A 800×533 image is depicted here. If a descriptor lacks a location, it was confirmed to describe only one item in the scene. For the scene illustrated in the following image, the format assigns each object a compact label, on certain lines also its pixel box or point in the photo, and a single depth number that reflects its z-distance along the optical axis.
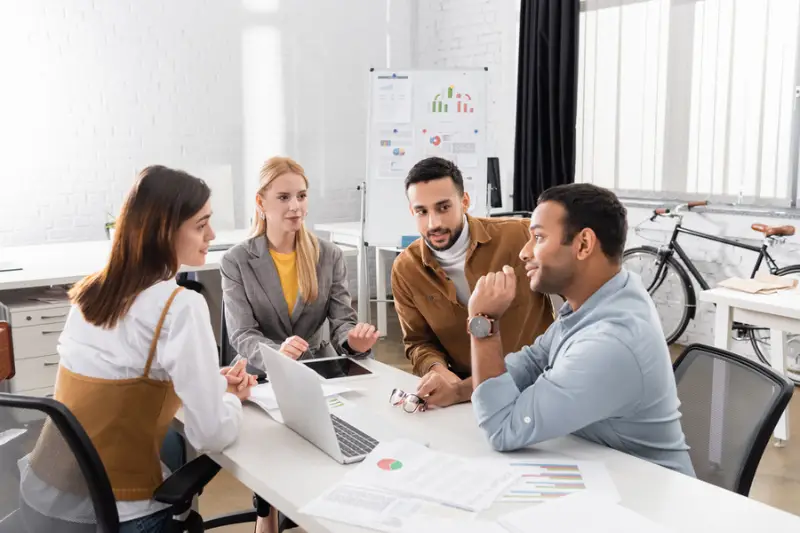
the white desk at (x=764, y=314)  2.89
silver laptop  1.48
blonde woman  2.49
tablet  2.06
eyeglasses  1.76
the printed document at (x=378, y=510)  1.21
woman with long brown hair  1.51
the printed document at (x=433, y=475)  1.30
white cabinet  3.11
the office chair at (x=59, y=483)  1.25
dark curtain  5.38
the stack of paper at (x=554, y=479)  1.30
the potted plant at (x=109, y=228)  4.38
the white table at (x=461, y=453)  1.23
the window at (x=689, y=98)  4.37
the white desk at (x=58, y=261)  3.21
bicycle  4.22
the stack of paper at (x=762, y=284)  3.16
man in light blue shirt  1.43
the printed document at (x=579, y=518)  1.17
